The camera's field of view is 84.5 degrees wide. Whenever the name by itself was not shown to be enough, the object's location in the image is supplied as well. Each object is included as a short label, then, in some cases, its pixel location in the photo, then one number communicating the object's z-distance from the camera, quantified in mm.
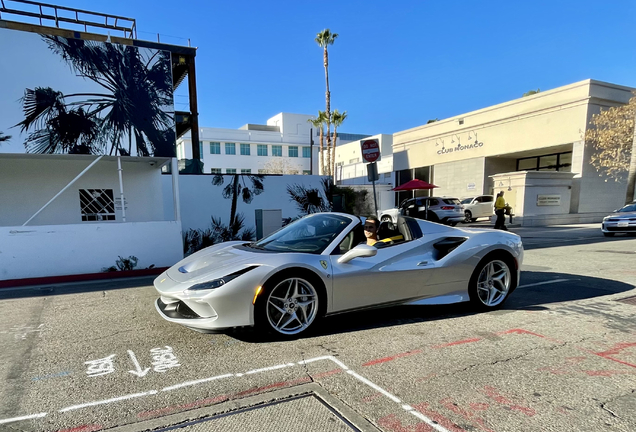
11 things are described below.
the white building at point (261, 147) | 56812
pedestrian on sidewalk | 13477
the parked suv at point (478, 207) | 21781
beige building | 21562
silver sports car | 3293
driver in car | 4133
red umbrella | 19167
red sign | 7215
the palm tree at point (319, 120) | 33031
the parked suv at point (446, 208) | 18500
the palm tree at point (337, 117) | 32375
